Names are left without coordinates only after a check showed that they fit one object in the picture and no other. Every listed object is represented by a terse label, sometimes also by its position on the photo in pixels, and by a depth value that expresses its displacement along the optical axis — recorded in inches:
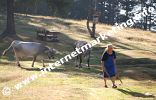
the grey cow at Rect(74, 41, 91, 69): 1221.9
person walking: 852.0
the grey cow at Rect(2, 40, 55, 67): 1182.3
